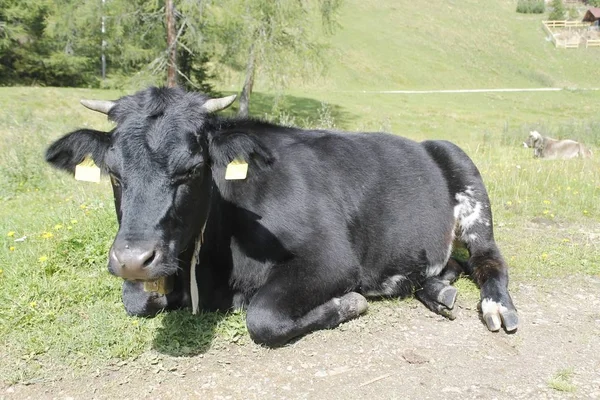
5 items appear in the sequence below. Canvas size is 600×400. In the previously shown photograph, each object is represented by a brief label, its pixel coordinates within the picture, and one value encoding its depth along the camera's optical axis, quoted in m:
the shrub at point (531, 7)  87.25
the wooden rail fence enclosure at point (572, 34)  70.19
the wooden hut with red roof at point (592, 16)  83.71
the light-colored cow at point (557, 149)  17.06
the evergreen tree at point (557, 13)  82.62
